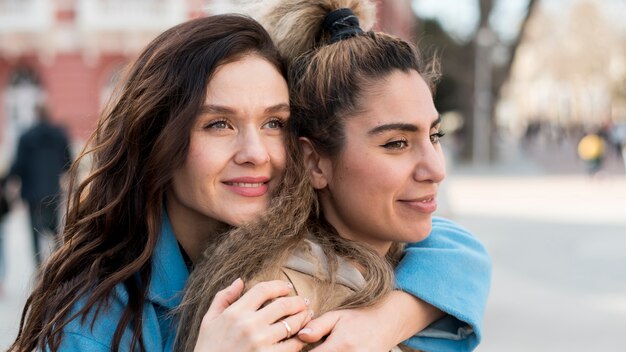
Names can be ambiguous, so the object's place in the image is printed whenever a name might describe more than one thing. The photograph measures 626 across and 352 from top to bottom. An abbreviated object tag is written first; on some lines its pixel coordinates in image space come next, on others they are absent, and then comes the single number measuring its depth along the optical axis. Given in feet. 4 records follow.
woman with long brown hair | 7.36
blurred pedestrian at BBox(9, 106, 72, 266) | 27.66
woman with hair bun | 7.11
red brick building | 77.00
